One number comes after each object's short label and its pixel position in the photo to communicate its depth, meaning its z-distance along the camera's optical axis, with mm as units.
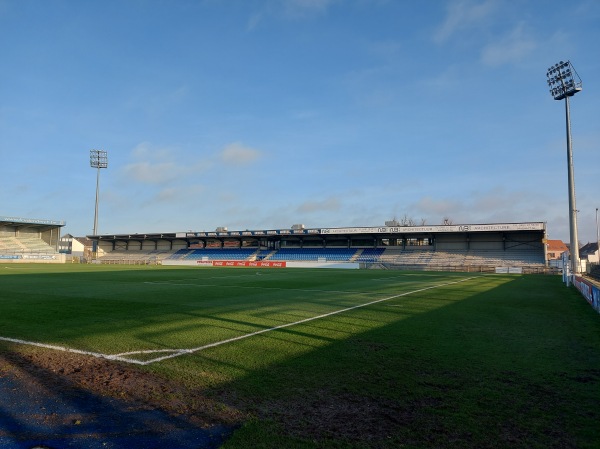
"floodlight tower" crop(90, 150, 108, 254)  72125
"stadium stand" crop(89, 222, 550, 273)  49438
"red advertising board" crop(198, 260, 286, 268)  56469
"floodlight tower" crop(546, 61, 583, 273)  33375
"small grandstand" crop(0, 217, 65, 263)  62594
